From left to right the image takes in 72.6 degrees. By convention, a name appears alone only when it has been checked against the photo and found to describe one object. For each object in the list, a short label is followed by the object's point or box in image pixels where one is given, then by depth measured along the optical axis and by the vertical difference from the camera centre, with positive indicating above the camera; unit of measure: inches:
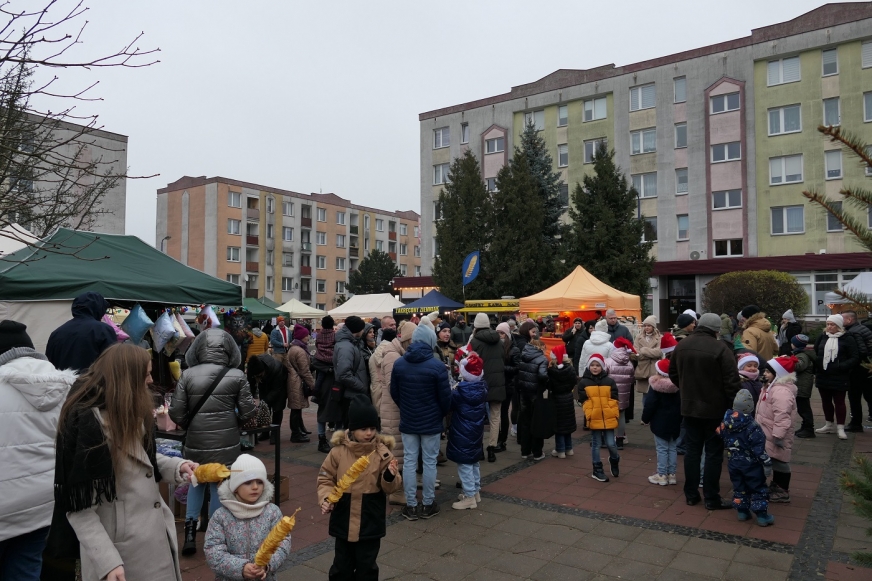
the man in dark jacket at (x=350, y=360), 308.7 -24.4
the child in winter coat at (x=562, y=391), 311.7 -40.7
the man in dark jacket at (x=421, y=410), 233.9 -37.8
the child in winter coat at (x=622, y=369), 346.9 -31.8
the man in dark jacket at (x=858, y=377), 357.1 -39.0
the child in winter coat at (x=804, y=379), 366.6 -39.6
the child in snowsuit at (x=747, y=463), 220.7 -55.6
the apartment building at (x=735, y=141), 1180.5 +387.0
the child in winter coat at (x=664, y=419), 267.3 -47.3
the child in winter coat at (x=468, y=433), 241.0 -48.2
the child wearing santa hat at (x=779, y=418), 242.8 -42.9
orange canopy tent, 648.4 +18.1
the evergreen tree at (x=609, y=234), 1034.1 +141.7
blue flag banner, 959.0 +76.9
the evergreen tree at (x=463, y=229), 1195.9 +173.2
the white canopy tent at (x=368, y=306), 969.5 +13.3
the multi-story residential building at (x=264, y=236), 2196.1 +309.5
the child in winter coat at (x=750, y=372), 264.5 -25.3
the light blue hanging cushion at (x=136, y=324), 277.7 -4.9
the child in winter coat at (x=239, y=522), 114.5 -41.2
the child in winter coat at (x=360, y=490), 150.1 -45.0
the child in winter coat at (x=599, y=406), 281.9 -44.0
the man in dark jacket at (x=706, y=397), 235.1 -32.7
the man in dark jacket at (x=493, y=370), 323.3 -30.4
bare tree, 142.4 +57.4
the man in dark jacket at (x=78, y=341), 190.4 -8.9
